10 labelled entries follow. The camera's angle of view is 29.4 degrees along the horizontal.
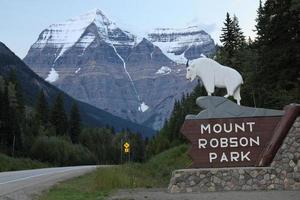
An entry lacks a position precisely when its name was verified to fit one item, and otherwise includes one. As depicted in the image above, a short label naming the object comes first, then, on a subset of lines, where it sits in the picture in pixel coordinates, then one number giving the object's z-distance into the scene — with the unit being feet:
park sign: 62.23
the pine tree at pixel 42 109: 414.53
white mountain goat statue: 66.33
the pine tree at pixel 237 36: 217.05
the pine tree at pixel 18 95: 372.83
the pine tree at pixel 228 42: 205.26
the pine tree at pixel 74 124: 446.19
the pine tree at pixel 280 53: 129.08
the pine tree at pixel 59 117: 422.82
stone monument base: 60.18
